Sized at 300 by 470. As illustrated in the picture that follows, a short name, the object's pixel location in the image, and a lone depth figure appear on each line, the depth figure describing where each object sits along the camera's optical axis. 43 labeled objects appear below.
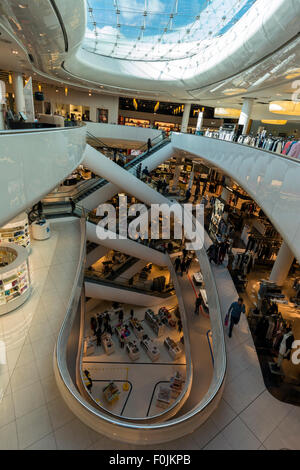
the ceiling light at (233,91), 14.91
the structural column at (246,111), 16.10
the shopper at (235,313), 6.92
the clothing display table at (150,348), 12.54
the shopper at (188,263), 14.39
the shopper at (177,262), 14.05
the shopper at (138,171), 16.48
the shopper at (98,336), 13.27
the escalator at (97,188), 14.97
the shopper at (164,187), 17.61
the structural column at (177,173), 23.70
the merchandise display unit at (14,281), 6.75
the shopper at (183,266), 14.00
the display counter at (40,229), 10.80
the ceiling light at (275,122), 21.74
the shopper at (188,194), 18.02
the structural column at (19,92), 17.31
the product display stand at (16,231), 8.91
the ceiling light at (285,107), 17.36
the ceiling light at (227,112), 26.66
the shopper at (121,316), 15.46
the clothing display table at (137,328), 14.28
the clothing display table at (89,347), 12.59
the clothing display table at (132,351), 12.48
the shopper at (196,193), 18.68
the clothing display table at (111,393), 9.80
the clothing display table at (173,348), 12.77
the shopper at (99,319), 14.46
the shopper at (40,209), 12.51
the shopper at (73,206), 13.70
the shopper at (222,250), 10.41
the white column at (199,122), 23.38
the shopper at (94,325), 14.40
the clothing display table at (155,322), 14.48
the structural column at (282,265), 9.02
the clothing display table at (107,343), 12.76
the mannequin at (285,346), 6.13
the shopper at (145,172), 16.83
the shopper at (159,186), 17.27
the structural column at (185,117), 25.81
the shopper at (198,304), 10.93
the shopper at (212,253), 10.58
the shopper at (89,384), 8.15
